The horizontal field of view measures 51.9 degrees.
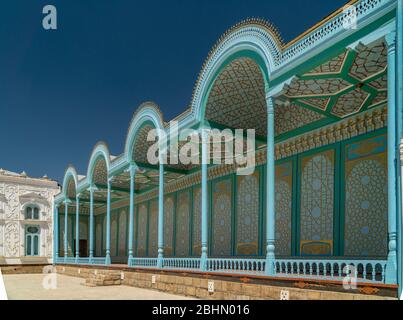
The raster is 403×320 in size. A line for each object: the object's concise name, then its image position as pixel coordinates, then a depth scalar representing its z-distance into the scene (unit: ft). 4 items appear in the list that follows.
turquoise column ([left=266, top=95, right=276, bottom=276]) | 27.66
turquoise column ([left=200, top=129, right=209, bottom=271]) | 35.76
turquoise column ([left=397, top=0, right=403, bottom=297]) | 19.18
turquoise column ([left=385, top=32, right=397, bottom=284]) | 19.45
